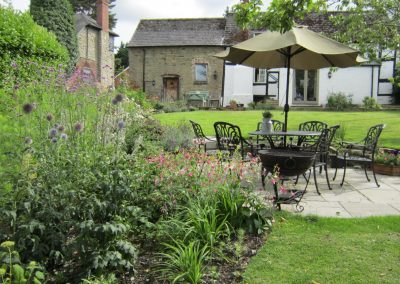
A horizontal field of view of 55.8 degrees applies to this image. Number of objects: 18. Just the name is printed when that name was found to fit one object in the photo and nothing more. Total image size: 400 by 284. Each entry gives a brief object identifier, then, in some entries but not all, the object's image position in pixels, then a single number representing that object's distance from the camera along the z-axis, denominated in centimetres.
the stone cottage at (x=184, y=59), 2511
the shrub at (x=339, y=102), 2112
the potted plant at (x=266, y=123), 648
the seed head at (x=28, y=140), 273
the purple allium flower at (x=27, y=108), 260
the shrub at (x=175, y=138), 729
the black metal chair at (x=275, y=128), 910
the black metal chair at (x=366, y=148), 582
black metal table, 601
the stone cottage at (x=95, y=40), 2352
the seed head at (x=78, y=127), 275
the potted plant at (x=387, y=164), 674
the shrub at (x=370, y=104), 2031
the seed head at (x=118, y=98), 314
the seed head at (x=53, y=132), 272
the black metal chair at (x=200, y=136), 612
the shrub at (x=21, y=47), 613
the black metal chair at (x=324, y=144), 544
